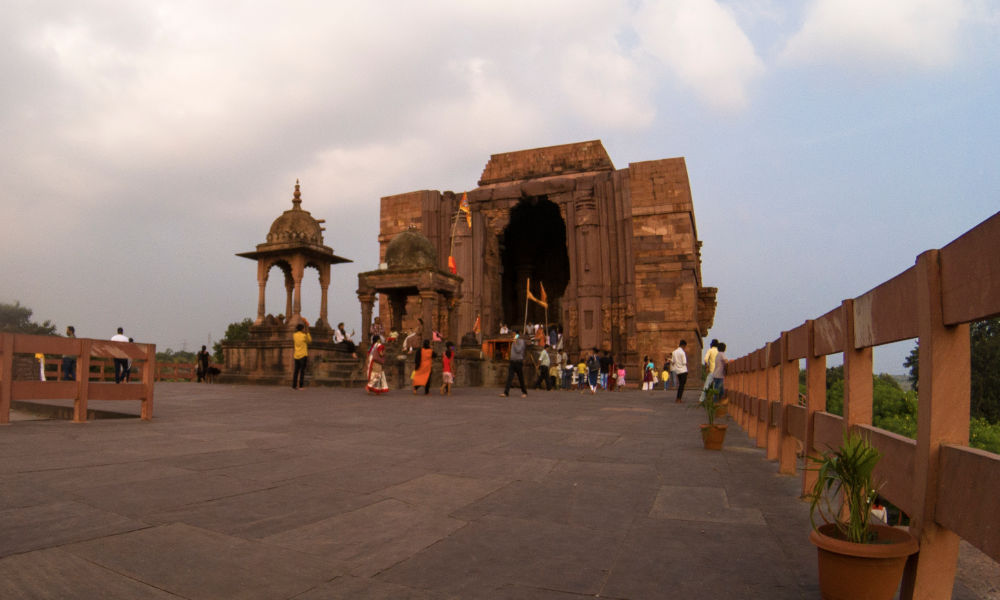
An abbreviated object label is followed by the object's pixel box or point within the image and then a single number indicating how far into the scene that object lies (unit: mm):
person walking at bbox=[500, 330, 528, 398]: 15811
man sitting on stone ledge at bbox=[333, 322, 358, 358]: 22109
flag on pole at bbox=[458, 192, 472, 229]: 29062
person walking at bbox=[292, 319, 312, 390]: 16078
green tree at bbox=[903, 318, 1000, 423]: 29672
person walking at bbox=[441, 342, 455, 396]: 15656
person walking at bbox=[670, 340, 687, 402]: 15562
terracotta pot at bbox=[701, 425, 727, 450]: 6316
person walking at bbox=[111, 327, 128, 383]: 15127
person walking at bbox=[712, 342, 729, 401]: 12516
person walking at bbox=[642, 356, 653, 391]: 24438
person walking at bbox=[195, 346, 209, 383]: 22953
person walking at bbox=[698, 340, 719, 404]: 12908
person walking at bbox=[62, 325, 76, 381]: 15879
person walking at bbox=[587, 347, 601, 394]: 20969
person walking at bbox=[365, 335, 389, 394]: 14973
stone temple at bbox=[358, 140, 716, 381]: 26641
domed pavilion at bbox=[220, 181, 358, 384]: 19984
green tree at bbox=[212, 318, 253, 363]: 54938
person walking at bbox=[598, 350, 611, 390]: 22828
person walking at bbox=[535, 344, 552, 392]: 21266
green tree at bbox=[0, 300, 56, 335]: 54156
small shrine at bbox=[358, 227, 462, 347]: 18839
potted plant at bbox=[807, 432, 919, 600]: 2057
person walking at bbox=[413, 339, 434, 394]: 15180
